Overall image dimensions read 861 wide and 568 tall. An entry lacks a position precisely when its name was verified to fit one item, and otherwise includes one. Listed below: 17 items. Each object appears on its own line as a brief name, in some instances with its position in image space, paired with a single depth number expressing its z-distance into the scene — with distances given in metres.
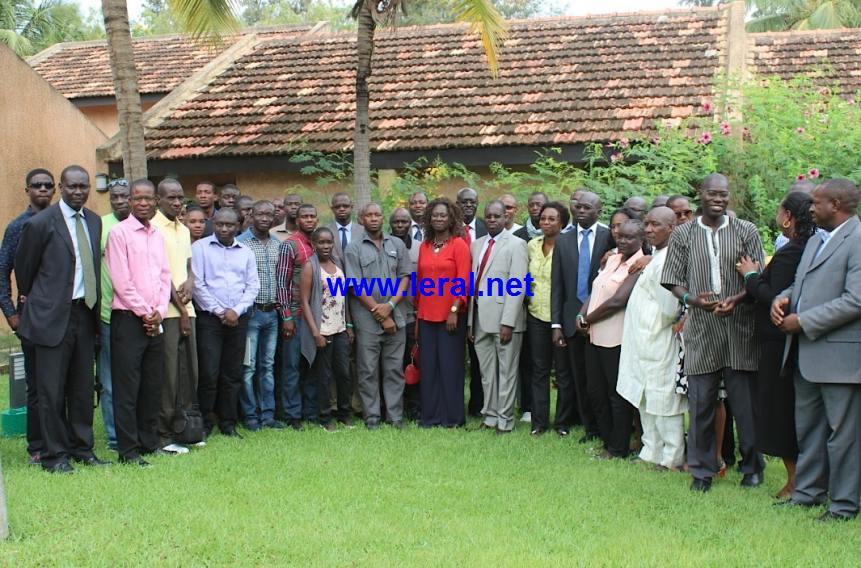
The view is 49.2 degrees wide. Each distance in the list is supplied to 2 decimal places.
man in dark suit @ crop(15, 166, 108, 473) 7.07
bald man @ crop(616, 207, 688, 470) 7.47
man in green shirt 7.91
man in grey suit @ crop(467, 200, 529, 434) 9.09
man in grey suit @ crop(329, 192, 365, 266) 9.72
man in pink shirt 7.42
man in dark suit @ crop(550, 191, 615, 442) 8.62
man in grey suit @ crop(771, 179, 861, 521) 5.96
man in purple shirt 8.55
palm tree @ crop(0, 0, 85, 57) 29.22
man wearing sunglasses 7.27
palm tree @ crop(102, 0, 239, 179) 11.50
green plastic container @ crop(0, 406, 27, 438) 8.66
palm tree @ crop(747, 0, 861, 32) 28.12
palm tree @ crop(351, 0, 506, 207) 12.03
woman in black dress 6.49
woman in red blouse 9.23
